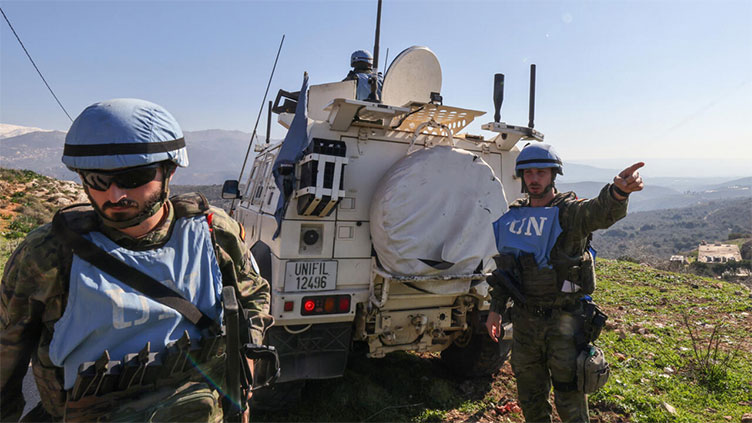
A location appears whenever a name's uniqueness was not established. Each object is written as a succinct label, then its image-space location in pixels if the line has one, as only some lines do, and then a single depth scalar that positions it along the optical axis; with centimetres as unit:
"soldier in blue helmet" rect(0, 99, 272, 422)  137
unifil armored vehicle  321
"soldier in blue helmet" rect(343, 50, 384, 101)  545
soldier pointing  271
